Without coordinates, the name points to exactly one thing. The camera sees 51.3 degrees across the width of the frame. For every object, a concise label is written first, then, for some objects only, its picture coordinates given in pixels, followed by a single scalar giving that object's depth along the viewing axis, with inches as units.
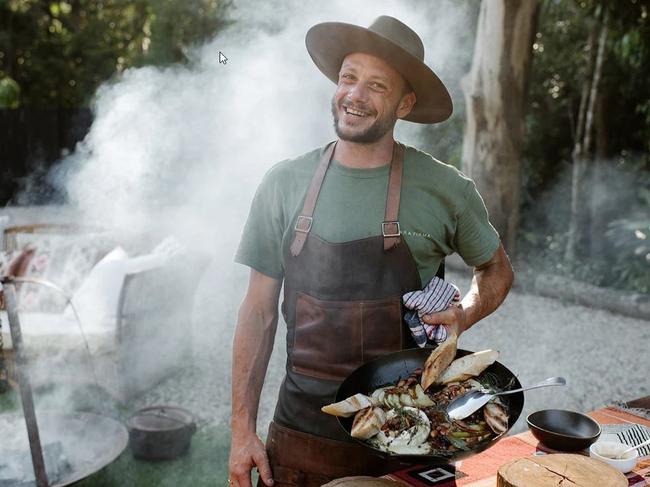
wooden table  73.7
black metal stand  116.7
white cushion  201.8
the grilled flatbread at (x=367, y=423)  67.9
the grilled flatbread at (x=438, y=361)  74.2
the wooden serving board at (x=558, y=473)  62.9
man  84.6
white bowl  73.0
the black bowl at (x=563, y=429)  77.0
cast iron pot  163.5
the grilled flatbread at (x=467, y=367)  74.7
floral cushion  234.2
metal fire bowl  141.3
